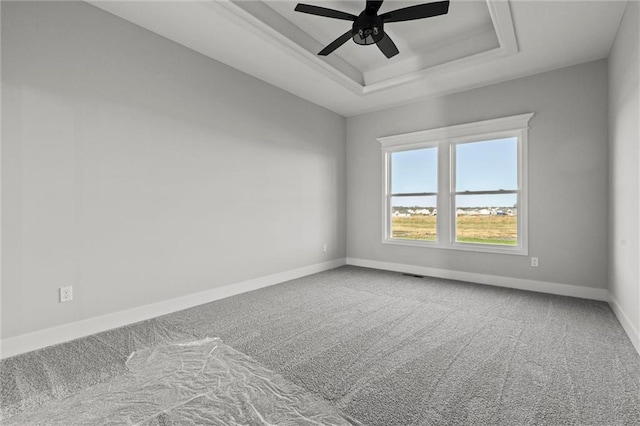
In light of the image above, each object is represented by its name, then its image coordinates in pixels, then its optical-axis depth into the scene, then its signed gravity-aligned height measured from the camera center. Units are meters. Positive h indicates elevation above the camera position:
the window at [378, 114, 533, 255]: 4.15 +0.33
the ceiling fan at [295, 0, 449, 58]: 2.46 +1.61
